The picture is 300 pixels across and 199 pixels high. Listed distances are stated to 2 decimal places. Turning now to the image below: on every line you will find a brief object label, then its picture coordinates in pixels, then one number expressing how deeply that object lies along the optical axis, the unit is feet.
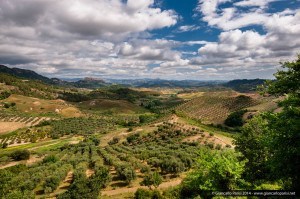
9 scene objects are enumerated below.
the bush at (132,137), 318.04
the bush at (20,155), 262.06
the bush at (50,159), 227.18
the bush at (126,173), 158.51
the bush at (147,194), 121.33
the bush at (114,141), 321.52
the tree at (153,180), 145.38
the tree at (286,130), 65.31
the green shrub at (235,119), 530.35
